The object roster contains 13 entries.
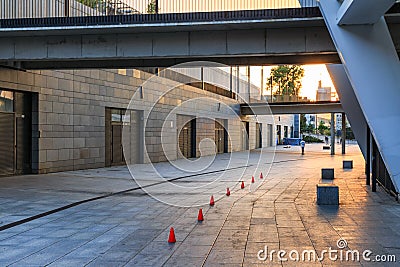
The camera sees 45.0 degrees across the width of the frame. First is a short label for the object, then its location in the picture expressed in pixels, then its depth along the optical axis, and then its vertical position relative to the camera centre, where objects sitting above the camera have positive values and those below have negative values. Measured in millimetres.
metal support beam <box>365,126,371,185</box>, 18219 -1134
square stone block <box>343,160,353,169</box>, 28192 -1840
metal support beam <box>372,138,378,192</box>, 16750 -1042
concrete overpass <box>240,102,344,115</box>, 46697 +2630
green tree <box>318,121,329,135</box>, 125594 +1170
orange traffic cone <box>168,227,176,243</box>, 8777 -1912
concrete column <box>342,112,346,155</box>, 45288 +338
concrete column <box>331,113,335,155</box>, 47531 -50
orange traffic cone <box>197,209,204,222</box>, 11055 -1932
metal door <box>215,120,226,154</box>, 48925 -490
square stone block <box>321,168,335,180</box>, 21906 -1840
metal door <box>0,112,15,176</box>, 20908 -463
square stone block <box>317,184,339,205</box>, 13617 -1741
